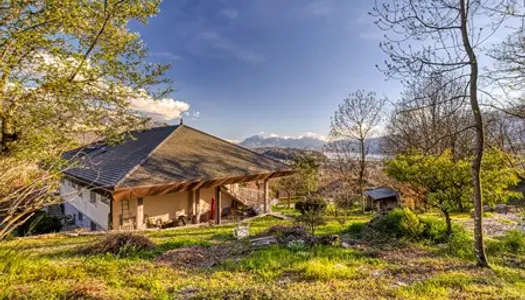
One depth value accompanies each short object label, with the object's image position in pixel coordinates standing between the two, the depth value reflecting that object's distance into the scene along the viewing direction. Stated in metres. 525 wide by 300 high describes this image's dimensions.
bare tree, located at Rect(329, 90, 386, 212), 17.72
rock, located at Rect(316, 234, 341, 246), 6.64
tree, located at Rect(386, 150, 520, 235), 6.48
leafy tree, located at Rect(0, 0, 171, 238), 4.11
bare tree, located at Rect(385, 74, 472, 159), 16.42
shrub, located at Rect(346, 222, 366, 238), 8.04
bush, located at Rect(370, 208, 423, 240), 7.26
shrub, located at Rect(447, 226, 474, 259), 5.94
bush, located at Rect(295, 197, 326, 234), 8.45
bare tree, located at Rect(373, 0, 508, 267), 4.95
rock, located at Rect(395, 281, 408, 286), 4.25
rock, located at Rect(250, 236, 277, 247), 6.76
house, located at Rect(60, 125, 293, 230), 10.81
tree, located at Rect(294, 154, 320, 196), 22.31
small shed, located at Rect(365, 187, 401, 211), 19.80
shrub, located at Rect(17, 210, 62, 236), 11.84
